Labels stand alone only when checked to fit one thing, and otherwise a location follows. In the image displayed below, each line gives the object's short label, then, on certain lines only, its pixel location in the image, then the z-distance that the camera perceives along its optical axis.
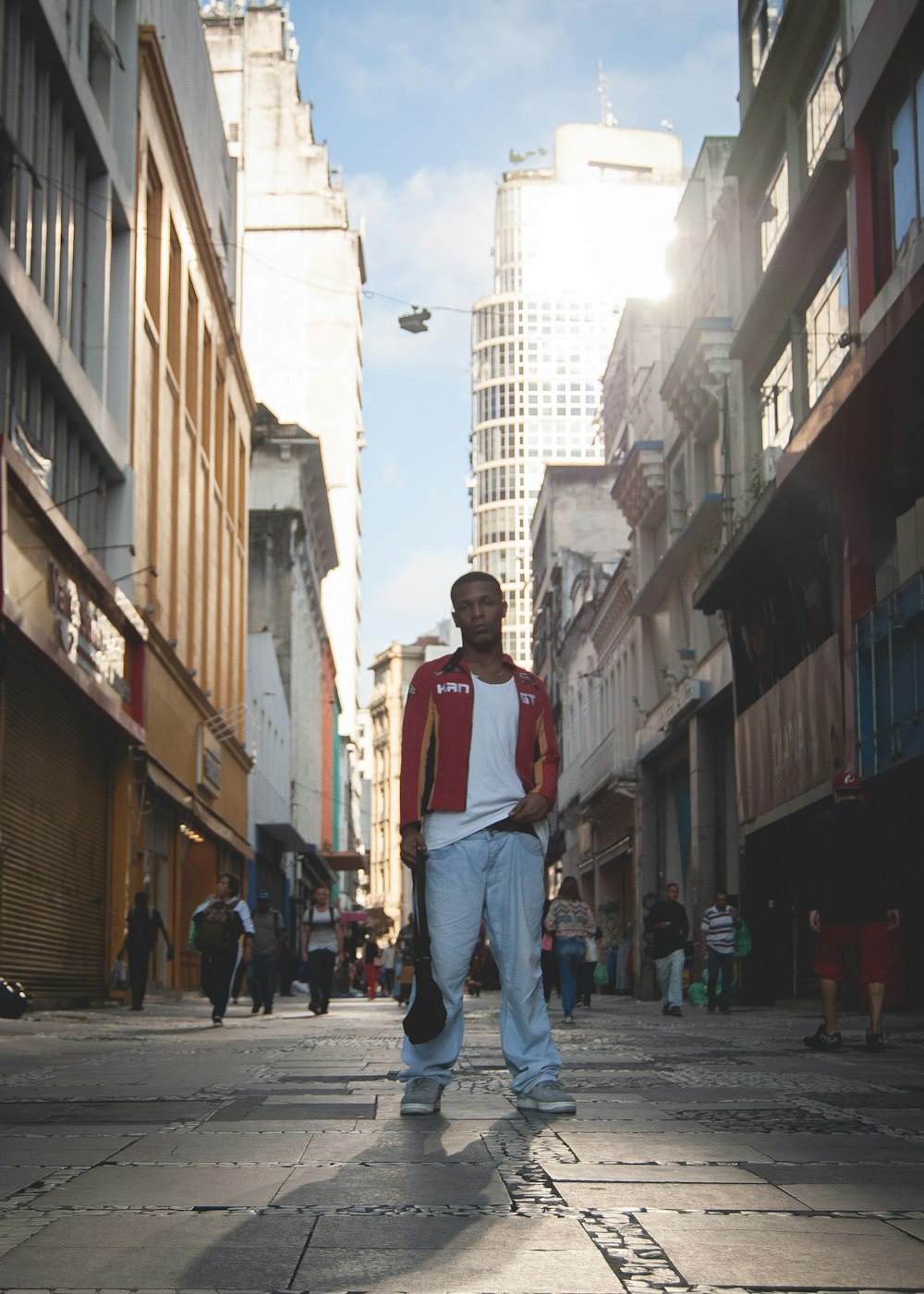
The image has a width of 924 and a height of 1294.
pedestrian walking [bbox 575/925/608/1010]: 27.03
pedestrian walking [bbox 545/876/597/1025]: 19.25
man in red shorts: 11.26
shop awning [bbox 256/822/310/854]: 48.78
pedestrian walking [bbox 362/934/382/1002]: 40.19
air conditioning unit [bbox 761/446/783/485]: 26.64
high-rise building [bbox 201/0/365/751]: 81.50
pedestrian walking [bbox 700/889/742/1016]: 21.50
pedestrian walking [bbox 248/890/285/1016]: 22.38
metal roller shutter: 18.98
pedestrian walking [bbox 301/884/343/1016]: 21.84
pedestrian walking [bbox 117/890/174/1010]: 22.84
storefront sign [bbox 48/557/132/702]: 20.33
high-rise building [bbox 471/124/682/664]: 158.12
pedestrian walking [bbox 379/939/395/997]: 47.31
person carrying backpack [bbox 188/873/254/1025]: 17.84
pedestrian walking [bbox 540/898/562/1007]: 20.45
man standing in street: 6.56
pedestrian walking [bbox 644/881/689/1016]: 20.78
